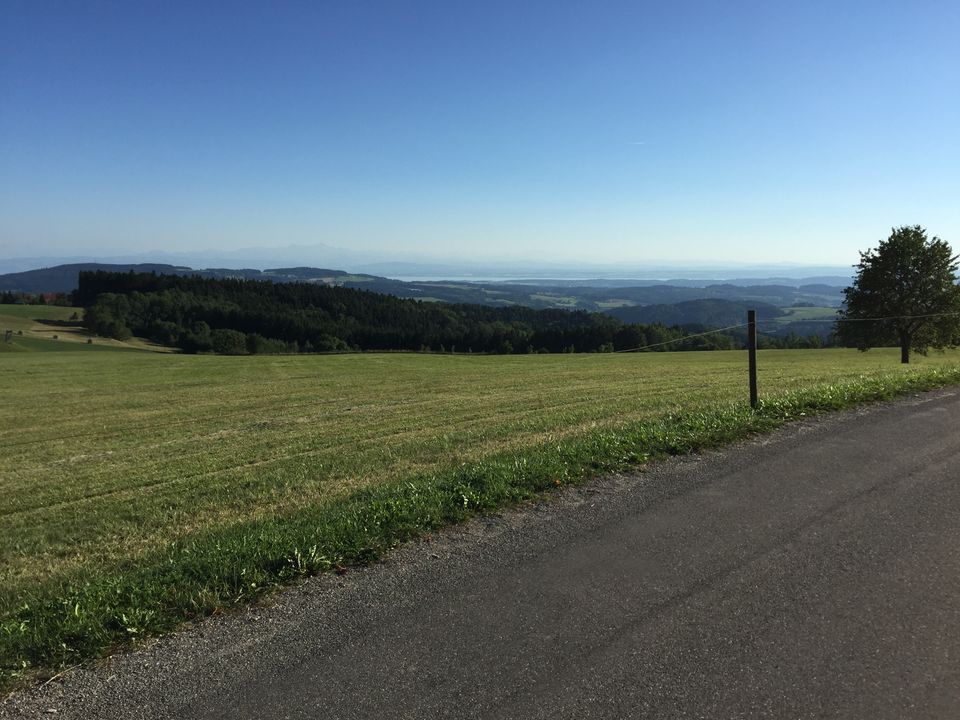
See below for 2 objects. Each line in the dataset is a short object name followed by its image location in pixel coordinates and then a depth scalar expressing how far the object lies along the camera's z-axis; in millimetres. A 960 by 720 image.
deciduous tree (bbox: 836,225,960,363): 33312
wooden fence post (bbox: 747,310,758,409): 11102
